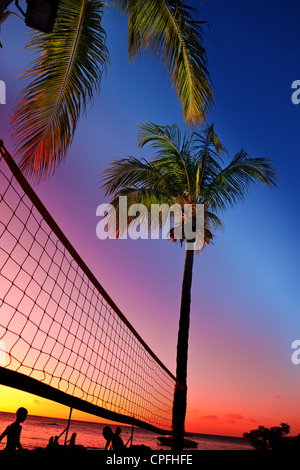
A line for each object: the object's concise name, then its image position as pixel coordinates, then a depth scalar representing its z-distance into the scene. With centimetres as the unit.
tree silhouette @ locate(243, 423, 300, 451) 1388
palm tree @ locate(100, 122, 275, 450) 969
